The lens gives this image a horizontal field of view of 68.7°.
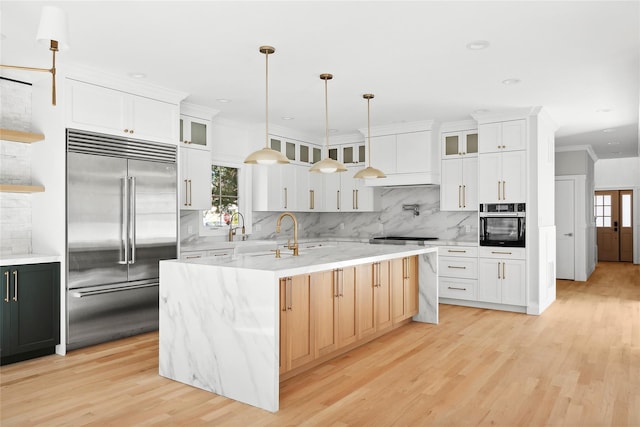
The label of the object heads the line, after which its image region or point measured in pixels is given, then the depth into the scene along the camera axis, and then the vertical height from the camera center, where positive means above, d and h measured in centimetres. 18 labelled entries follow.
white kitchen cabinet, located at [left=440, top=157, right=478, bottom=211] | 664 +47
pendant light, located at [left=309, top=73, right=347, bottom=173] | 441 +49
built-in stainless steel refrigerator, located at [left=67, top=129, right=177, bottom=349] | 436 -13
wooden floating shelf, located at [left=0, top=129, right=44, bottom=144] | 418 +76
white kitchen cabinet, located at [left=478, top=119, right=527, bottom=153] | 607 +107
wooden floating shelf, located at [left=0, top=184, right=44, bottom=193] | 418 +28
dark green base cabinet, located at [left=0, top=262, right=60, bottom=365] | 399 -81
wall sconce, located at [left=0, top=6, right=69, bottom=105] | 195 +80
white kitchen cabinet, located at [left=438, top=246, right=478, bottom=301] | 645 -77
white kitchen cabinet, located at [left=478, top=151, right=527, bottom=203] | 608 +53
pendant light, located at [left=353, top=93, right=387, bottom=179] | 499 +47
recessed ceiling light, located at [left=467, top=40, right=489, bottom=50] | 371 +139
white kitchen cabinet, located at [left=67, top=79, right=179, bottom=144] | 434 +105
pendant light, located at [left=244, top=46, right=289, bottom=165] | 374 +49
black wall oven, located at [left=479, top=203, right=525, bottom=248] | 610 -10
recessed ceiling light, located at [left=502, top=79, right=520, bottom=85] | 474 +138
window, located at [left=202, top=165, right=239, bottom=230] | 649 +28
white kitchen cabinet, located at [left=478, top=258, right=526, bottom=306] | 607 -85
